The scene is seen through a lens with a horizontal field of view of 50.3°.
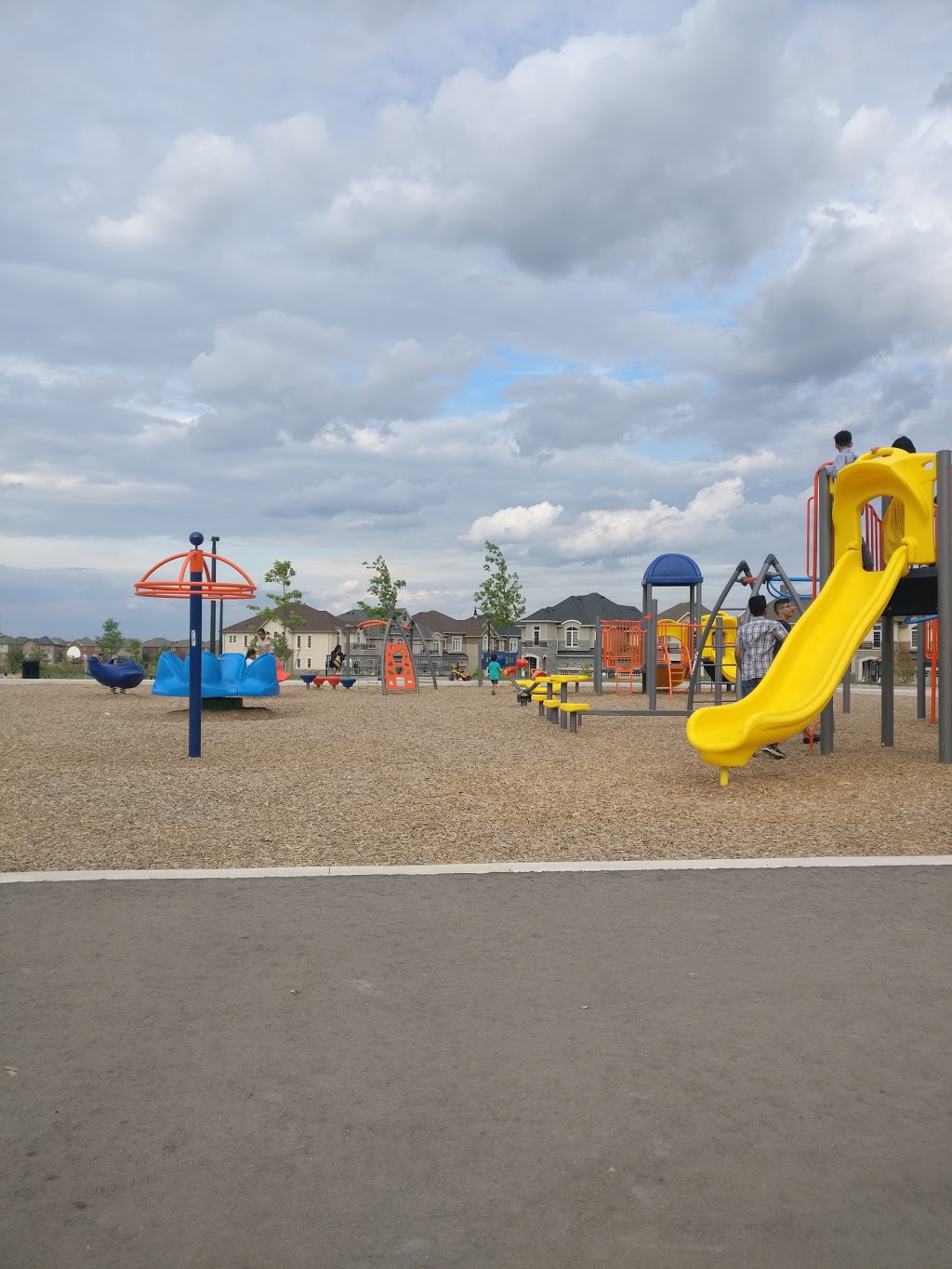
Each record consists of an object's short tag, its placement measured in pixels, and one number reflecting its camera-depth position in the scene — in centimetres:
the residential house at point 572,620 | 8725
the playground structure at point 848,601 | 978
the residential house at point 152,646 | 8314
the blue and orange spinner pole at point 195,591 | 1223
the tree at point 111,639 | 8125
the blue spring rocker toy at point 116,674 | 2716
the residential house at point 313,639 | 10631
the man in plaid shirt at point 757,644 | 1255
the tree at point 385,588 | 6269
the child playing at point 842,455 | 1260
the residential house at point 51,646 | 13538
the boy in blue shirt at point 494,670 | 3677
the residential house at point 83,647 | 5999
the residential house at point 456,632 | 10612
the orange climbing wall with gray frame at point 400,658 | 3036
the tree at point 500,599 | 6412
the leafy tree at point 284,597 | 5409
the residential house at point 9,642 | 13658
